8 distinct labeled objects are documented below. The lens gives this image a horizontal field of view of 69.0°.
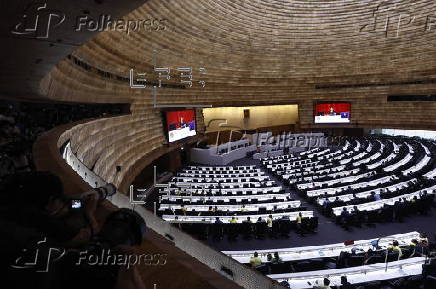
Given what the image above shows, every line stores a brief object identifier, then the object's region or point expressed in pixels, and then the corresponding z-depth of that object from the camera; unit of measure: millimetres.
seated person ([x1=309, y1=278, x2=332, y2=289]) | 6291
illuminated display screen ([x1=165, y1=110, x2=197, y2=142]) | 20422
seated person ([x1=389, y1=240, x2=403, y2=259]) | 7766
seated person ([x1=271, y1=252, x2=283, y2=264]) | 7751
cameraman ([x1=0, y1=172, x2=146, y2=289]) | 1246
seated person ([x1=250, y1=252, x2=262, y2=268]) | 7741
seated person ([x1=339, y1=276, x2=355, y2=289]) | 6414
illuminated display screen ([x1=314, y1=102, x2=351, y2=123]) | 31438
